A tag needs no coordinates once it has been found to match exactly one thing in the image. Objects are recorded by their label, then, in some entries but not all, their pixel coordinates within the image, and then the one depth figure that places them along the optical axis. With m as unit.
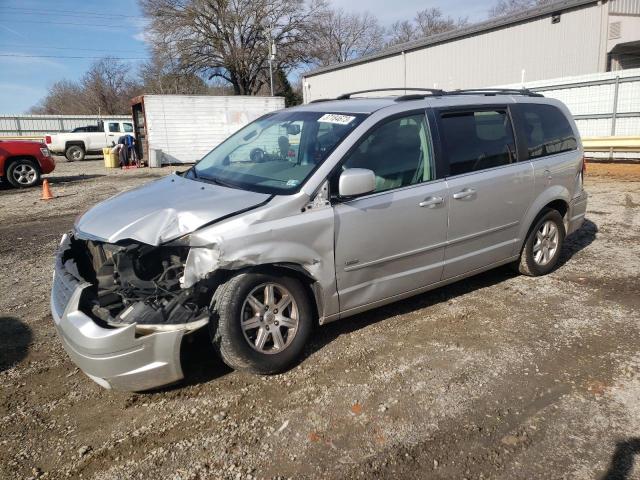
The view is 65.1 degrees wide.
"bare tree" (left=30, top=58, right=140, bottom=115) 63.12
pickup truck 25.19
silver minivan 3.00
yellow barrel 20.12
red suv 13.16
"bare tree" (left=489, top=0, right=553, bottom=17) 56.03
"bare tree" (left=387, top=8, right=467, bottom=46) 63.31
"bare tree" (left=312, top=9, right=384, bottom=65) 60.44
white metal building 17.73
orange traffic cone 11.59
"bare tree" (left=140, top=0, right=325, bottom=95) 37.66
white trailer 20.08
